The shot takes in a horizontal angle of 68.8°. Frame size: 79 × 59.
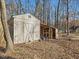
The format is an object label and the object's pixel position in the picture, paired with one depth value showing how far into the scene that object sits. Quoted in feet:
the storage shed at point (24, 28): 21.81
